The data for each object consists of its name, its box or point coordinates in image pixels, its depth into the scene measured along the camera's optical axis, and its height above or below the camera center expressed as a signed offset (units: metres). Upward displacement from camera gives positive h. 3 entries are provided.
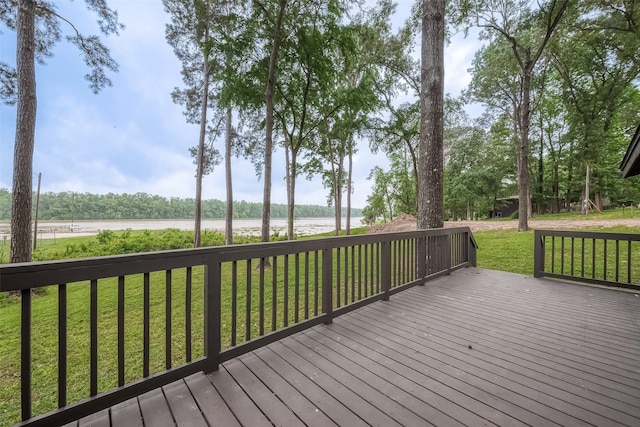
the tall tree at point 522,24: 9.46 +7.27
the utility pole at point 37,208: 12.02 +0.08
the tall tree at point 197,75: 9.57 +5.51
